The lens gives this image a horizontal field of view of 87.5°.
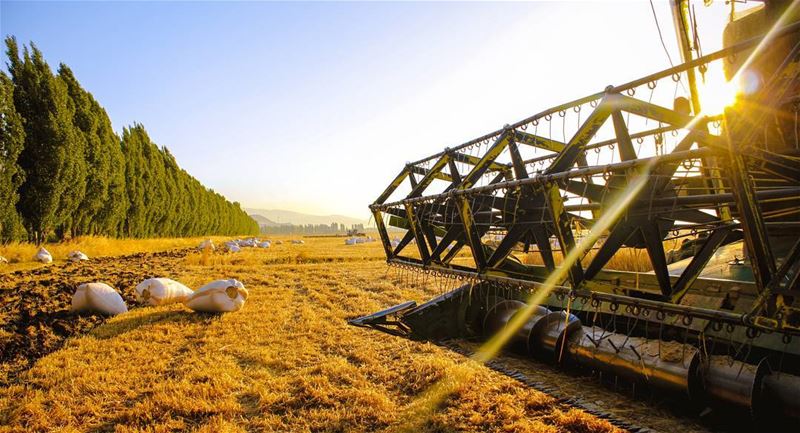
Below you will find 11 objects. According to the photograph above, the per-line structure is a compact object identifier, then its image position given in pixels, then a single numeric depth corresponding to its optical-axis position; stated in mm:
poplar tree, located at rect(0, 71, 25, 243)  14688
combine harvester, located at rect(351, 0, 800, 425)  2287
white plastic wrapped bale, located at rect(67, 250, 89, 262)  15773
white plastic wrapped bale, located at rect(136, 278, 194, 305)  8203
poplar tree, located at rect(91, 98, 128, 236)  21780
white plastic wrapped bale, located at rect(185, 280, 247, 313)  7566
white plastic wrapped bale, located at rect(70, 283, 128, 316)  7355
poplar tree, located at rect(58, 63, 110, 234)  19719
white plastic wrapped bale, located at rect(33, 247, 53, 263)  14523
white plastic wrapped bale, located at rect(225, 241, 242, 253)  25350
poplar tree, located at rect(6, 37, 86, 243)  16484
